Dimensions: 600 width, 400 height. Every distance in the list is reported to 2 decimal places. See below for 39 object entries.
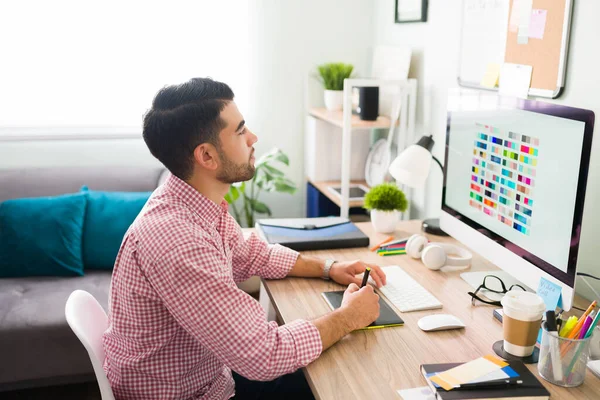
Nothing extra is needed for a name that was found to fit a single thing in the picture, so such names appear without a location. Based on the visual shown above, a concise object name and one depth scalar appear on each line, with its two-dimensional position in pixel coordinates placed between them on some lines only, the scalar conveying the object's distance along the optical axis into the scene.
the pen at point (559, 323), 1.11
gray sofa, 2.06
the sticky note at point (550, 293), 1.22
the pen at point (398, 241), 1.86
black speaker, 2.47
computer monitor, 1.18
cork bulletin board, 1.57
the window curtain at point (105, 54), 2.87
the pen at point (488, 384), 1.04
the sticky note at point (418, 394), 1.05
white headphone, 1.67
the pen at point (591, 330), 1.07
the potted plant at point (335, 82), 2.82
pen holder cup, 1.07
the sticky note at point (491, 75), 1.89
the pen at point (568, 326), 1.09
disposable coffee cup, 1.16
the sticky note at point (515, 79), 1.71
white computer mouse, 1.30
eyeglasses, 1.45
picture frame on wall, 2.42
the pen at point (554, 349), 1.08
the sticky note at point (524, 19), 1.70
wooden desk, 1.09
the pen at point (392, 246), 1.83
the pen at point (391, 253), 1.80
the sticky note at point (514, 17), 1.76
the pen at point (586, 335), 1.07
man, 1.13
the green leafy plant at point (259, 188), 2.96
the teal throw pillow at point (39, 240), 2.38
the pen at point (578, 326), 1.08
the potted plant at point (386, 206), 1.97
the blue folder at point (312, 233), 1.81
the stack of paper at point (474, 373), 1.05
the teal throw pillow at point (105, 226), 2.48
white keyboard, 1.43
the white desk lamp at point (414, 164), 1.80
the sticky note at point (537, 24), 1.63
